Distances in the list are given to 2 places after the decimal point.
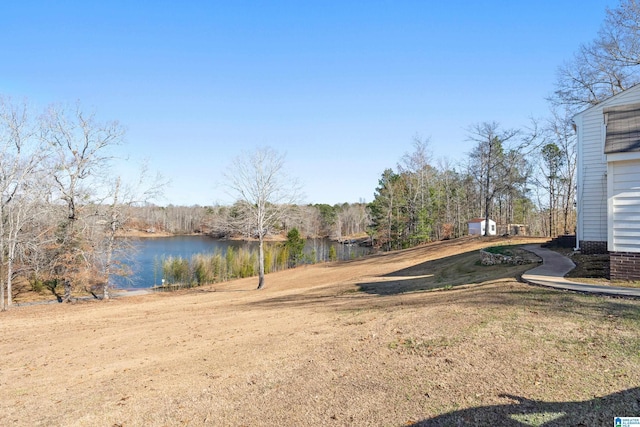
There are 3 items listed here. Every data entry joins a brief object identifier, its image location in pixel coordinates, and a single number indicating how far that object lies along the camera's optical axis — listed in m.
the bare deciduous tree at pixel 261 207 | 20.02
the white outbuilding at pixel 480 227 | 30.87
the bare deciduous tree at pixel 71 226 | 17.52
